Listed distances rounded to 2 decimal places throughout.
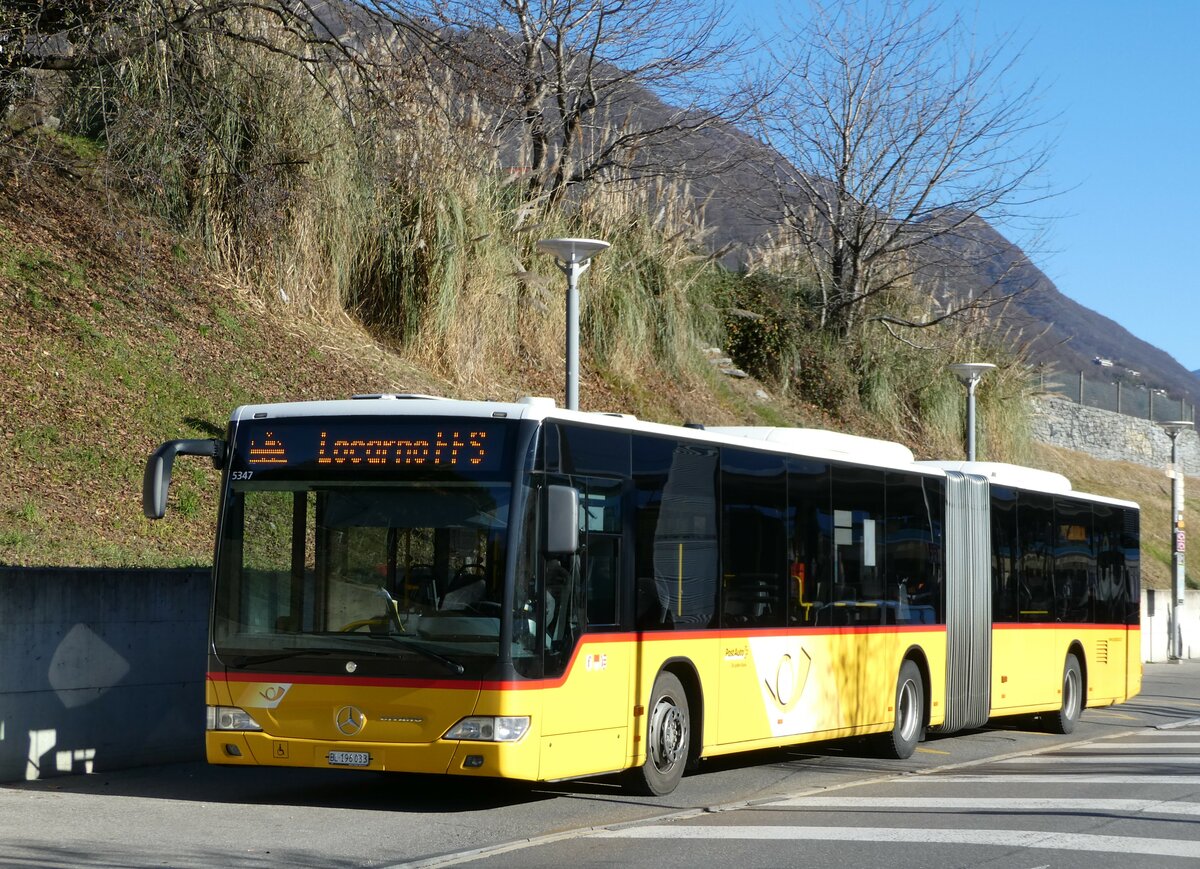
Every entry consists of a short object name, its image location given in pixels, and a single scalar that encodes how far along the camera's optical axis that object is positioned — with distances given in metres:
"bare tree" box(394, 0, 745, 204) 27.67
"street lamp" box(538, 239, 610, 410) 16.97
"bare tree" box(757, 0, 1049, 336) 35.47
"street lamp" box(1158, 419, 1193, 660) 33.53
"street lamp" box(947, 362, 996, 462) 27.70
